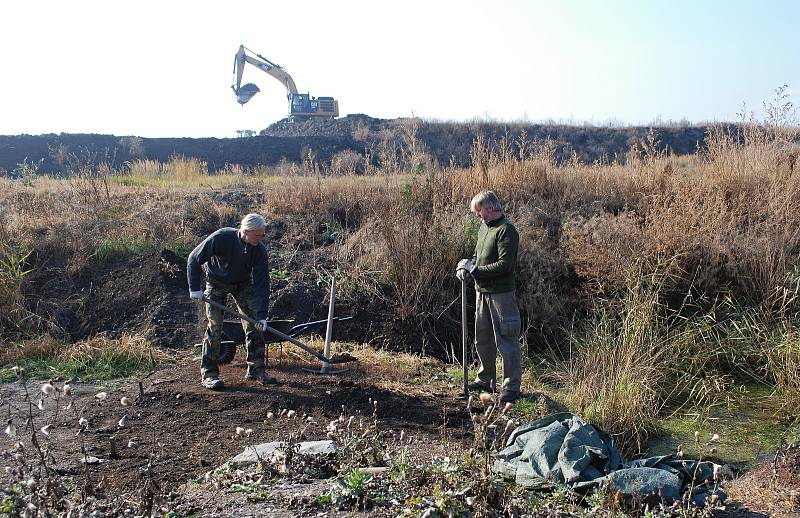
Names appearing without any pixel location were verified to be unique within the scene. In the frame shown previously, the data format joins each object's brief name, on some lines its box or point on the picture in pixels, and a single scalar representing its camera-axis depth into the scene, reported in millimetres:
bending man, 6074
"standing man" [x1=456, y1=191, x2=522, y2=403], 5812
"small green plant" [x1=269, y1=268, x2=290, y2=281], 9445
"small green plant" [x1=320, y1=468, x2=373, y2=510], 3431
